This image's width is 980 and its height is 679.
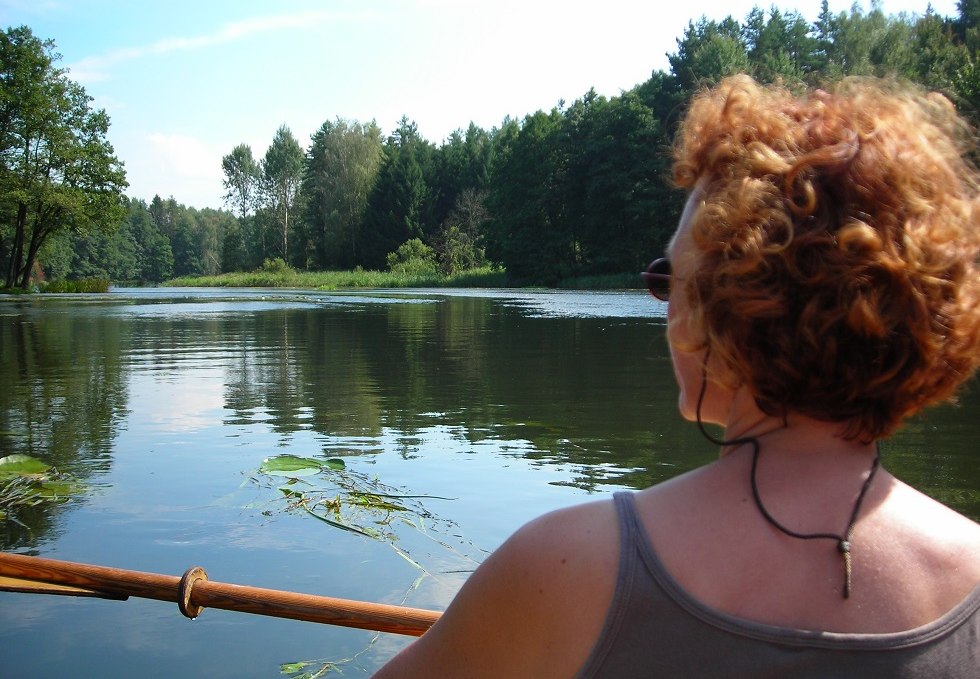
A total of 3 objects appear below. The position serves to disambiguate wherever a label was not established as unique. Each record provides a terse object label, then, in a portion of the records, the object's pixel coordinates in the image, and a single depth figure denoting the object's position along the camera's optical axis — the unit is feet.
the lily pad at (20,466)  19.01
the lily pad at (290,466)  19.70
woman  2.96
